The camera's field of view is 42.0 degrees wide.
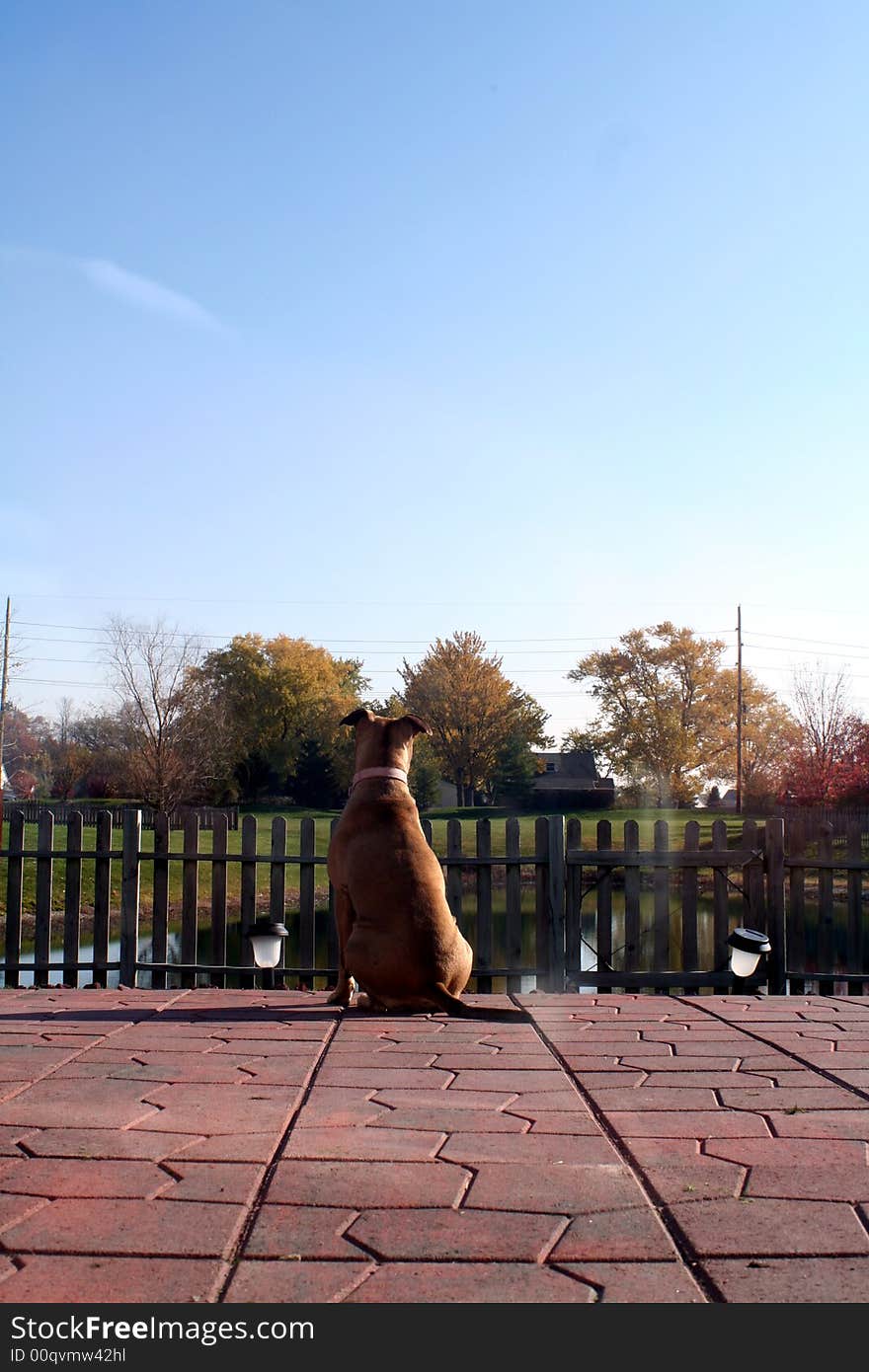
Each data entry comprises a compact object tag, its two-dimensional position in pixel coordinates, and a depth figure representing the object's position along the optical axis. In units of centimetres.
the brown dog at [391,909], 588
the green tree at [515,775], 5334
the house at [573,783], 5488
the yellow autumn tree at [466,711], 5178
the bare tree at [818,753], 3844
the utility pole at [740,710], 4509
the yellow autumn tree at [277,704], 5544
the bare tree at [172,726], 3916
